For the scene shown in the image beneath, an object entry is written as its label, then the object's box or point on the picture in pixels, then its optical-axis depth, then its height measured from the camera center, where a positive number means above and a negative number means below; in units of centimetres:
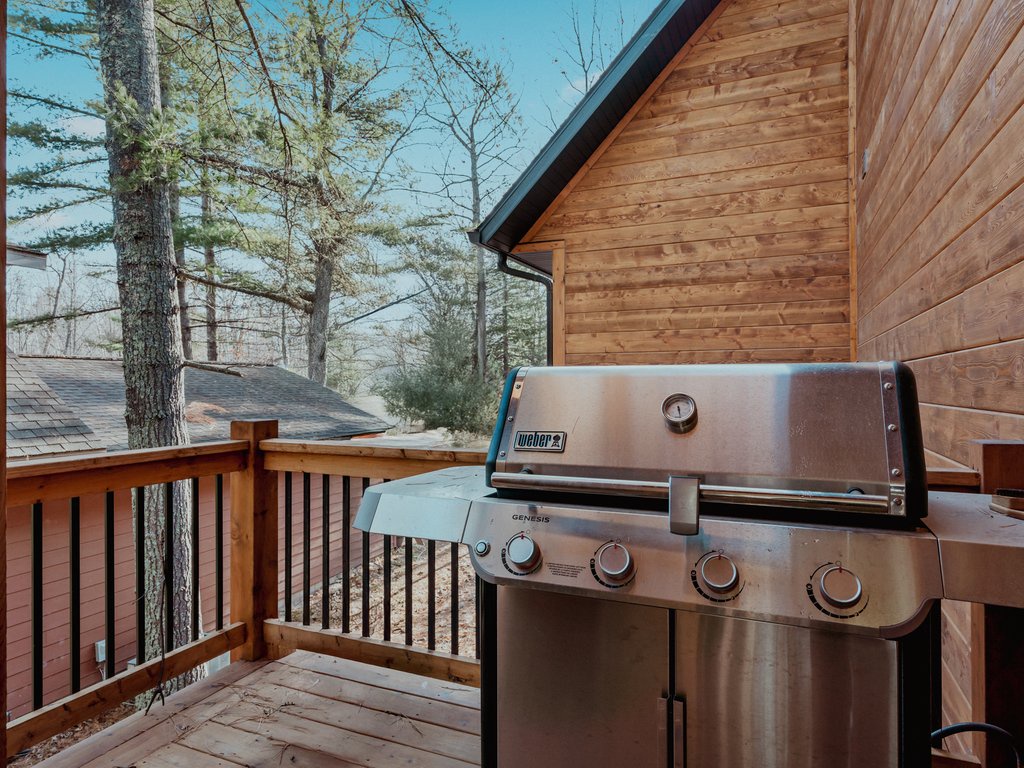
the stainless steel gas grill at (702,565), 87 -30
